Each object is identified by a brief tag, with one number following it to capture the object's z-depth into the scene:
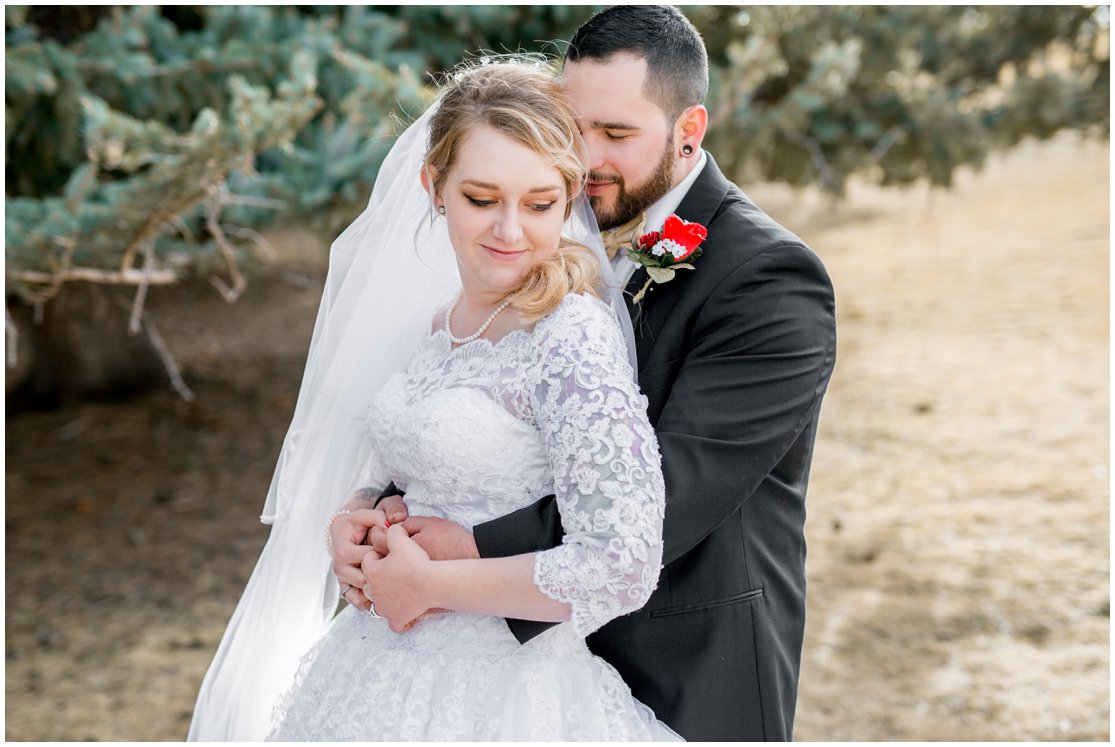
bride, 1.84
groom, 1.99
